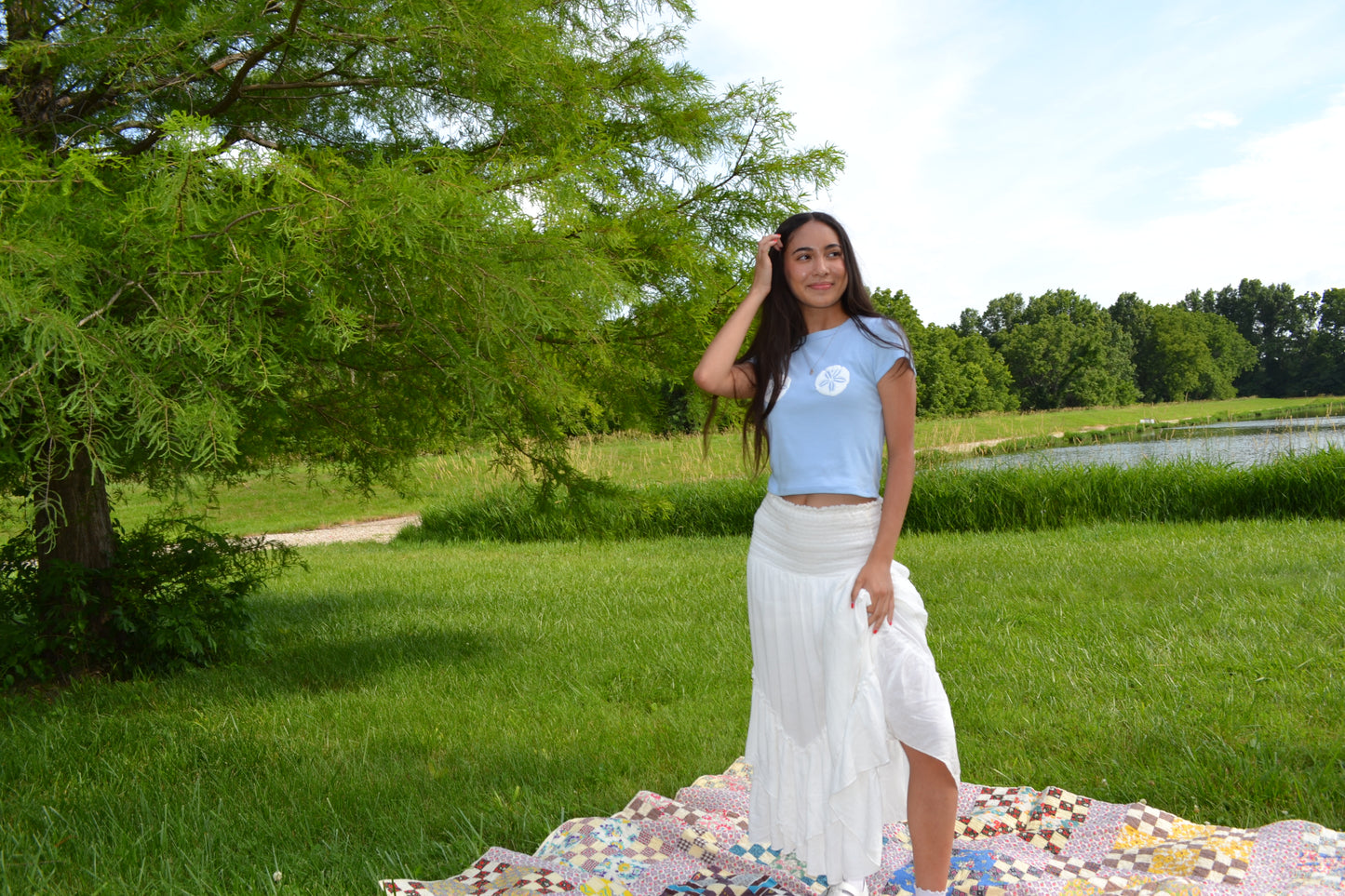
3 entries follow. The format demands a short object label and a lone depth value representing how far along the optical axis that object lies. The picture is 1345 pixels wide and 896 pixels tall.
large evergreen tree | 2.72
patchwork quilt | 2.48
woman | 2.14
